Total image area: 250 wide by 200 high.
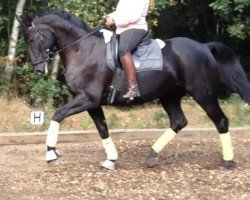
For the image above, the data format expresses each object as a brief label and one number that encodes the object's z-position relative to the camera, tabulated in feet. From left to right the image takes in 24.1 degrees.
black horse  22.68
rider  22.31
